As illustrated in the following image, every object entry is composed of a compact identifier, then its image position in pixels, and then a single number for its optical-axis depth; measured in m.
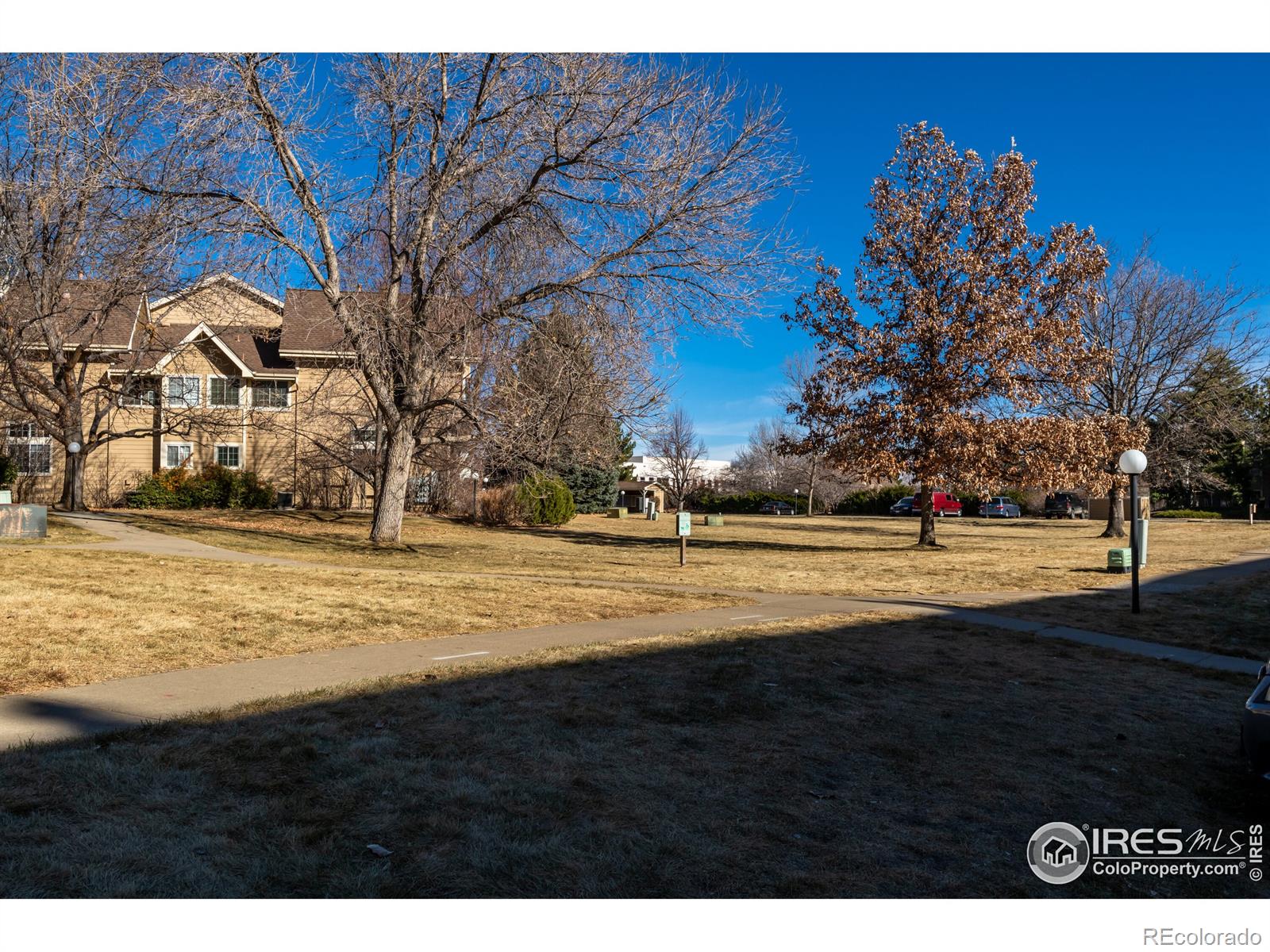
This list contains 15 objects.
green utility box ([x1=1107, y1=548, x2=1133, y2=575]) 18.09
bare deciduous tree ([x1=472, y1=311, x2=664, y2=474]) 17.72
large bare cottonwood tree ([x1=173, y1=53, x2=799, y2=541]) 16.17
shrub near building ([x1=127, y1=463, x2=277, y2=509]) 30.77
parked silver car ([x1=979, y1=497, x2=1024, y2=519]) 56.78
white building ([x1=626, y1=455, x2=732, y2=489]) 88.19
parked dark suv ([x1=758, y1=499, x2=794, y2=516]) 65.19
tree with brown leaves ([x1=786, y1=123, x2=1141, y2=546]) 23.45
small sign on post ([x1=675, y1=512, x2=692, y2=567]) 18.31
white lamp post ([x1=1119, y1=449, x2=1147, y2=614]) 12.68
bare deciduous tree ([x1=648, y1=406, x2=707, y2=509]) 76.50
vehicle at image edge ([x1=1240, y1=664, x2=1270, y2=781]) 4.40
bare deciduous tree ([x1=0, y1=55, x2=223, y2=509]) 15.36
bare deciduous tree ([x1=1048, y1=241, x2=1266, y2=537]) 30.97
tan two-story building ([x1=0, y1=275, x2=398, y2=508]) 30.72
